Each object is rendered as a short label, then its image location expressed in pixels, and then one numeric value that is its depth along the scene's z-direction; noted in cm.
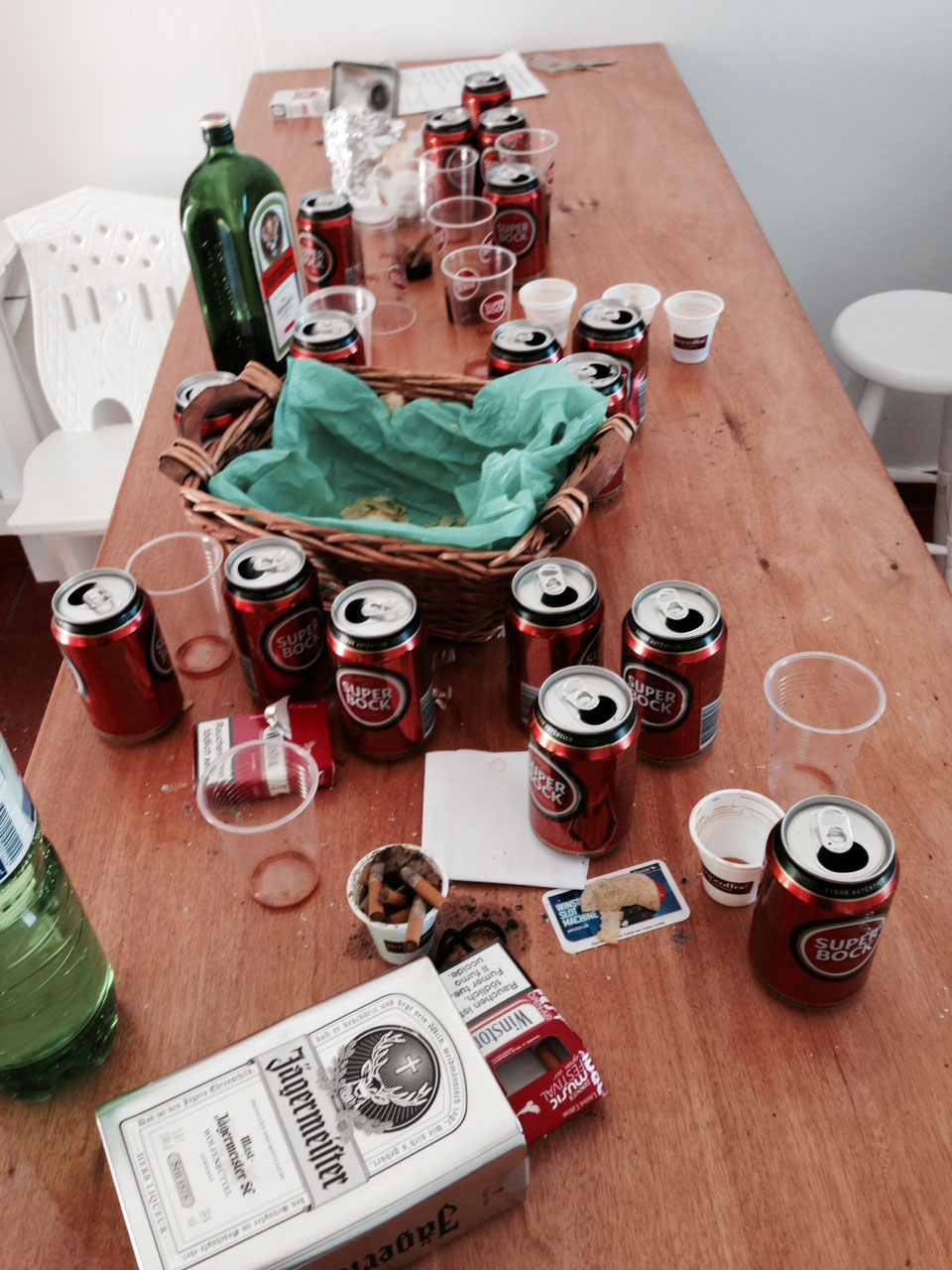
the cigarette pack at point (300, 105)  208
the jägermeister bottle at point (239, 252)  120
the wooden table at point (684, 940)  61
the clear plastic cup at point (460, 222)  154
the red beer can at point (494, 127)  168
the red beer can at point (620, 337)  116
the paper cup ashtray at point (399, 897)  72
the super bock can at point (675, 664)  79
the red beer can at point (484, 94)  187
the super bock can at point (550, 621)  82
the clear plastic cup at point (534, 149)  168
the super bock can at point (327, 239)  148
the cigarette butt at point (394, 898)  73
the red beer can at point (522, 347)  111
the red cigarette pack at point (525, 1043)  64
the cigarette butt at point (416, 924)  71
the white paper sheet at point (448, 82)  204
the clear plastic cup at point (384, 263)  156
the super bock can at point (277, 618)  86
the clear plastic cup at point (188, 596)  102
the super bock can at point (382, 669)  81
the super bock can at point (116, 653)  84
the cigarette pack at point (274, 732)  86
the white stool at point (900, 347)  200
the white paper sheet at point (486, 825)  80
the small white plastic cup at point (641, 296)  140
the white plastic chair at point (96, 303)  220
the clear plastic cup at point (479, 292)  142
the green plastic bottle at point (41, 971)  61
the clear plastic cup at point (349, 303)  137
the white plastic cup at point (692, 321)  136
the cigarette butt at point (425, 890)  73
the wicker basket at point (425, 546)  88
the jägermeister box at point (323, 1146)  55
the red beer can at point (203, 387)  107
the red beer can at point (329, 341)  116
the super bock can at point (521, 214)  149
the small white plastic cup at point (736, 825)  80
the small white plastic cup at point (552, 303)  140
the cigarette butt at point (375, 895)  73
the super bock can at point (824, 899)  62
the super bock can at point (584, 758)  72
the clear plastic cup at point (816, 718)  83
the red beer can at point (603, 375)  107
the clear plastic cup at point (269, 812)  81
